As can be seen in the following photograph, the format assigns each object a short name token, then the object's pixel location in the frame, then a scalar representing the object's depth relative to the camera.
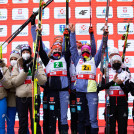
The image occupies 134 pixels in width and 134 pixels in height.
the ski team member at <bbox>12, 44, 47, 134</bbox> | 6.98
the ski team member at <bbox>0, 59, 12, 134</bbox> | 7.20
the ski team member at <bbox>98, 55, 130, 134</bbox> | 7.07
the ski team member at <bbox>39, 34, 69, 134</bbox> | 7.15
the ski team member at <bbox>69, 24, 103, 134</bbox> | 7.05
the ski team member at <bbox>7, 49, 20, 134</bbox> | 7.51
